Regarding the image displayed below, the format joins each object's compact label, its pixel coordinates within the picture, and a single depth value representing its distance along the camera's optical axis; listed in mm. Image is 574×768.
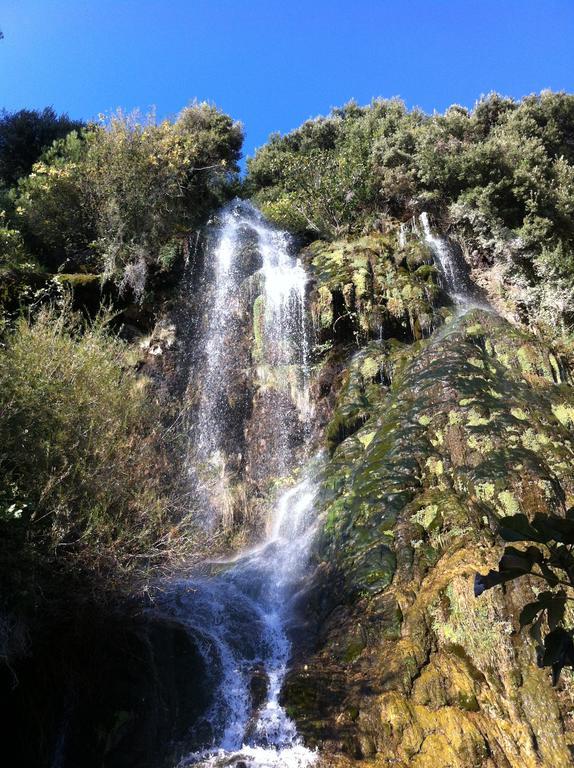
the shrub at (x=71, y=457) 5934
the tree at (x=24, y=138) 21141
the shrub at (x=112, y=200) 15773
